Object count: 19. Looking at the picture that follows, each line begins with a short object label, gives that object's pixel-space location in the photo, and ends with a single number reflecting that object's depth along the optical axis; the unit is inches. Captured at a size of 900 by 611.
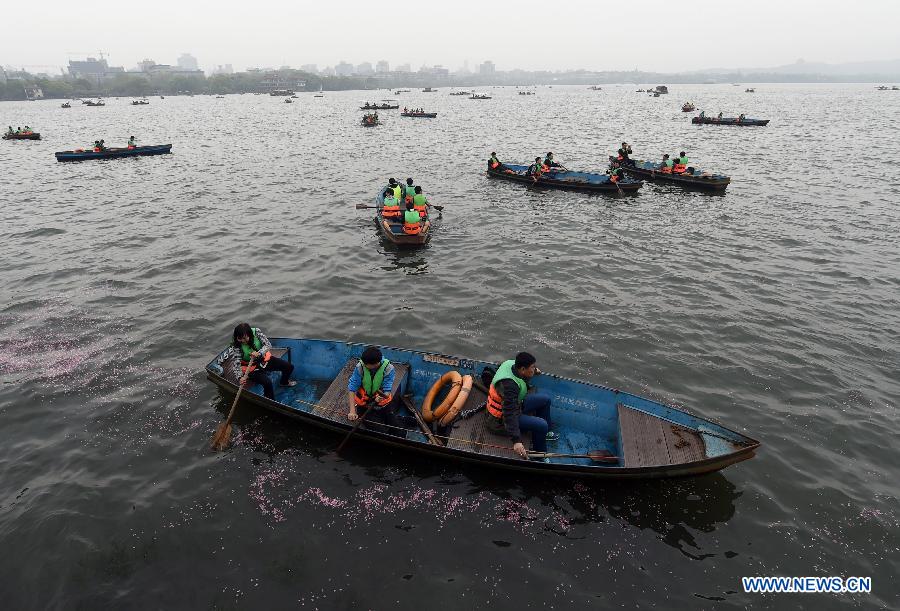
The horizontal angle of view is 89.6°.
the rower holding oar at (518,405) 392.2
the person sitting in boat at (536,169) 1342.3
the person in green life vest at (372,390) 430.6
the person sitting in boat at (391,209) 971.9
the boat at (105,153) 1768.0
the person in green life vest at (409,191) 1003.3
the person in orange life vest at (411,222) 892.6
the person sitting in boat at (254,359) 467.2
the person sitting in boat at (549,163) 1357.0
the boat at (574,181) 1275.8
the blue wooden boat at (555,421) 383.9
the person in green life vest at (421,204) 984.9
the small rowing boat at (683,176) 1282.0
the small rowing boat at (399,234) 900.6
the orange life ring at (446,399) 448.8
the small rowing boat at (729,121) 2701.8
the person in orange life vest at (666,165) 1390.6
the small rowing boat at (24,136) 2363.6
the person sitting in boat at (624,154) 1465.3
